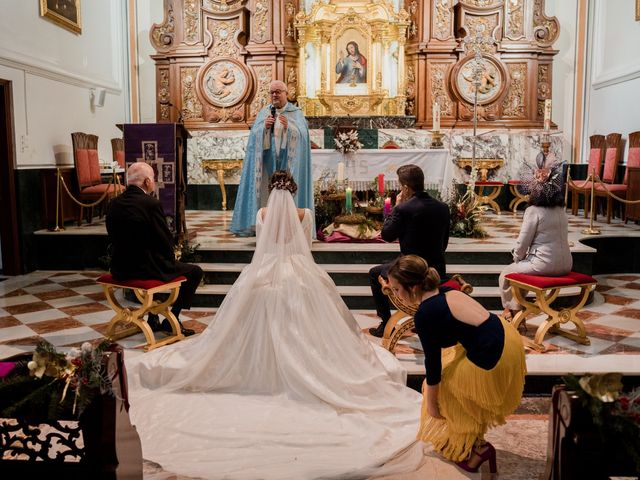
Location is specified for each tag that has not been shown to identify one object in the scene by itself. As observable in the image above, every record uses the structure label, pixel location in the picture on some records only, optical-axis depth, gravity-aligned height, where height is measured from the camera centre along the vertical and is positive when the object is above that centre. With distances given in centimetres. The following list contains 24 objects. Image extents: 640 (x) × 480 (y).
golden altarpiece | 1219 +205
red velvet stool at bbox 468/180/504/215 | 1099 -46
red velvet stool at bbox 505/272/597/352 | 519 -109
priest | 777 +14
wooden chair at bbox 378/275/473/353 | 477 -115
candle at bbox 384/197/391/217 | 818 -50
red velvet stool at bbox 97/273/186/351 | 523 -117
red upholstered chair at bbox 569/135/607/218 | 1113 +7
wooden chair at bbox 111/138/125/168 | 1145 +36
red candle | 899 -21
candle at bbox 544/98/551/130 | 993 +84
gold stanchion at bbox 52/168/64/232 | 902 -54
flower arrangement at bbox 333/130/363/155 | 944 +35
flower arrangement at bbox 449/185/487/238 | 862 -73
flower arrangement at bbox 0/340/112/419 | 243 -84
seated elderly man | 518 -54
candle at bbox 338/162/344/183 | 882 -7
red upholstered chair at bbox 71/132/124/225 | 995 -8
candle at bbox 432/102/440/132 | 957 +70
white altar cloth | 952 +4
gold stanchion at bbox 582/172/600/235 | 880 -87
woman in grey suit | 511 -50
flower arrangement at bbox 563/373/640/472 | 224 -85
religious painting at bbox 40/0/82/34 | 944 +237
